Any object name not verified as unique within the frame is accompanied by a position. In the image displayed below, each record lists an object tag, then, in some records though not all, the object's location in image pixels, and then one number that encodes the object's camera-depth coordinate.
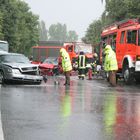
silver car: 21.73
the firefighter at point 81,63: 27.47
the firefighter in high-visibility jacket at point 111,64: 21.77
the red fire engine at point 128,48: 22.66
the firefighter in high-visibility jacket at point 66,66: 22.36
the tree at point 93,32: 84.35
